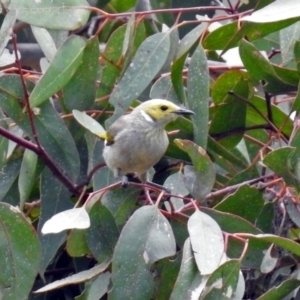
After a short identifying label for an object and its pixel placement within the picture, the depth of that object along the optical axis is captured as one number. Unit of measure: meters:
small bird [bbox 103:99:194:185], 4.84
